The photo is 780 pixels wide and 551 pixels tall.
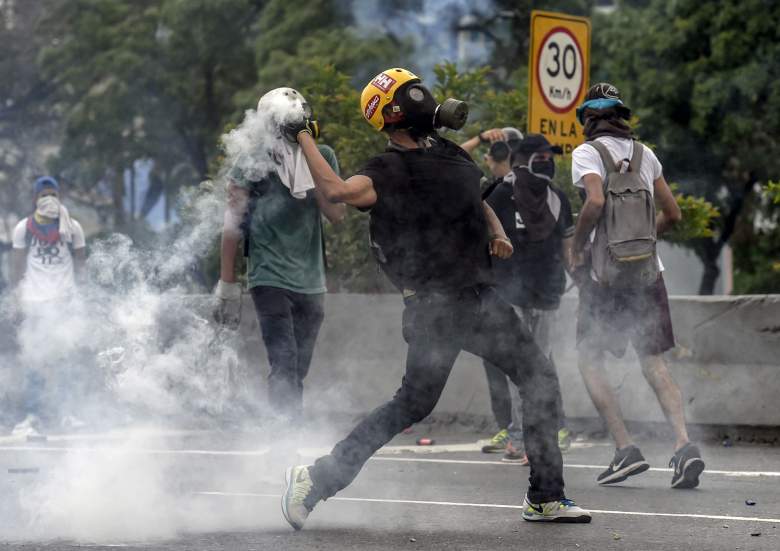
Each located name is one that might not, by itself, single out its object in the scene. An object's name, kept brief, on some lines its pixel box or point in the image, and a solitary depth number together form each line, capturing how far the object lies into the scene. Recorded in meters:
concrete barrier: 17.66
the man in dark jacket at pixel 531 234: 15.93
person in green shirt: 12.98
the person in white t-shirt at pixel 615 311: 13.79
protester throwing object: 10.84
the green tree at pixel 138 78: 60.69
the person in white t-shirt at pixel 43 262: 18.66
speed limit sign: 19.81
